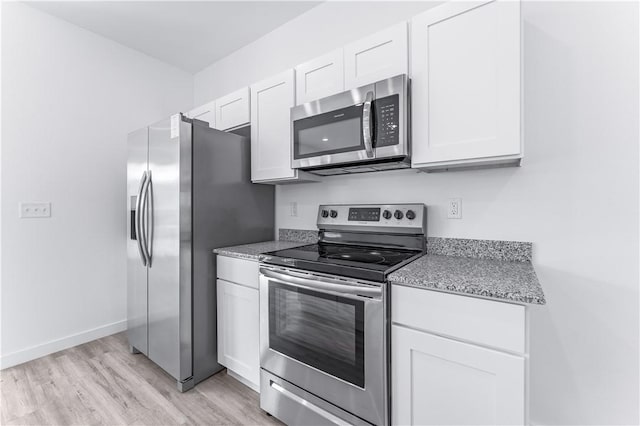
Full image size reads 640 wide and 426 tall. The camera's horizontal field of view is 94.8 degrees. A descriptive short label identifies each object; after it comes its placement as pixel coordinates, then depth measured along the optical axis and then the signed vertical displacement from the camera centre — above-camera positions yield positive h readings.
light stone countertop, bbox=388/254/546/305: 1.03 -0.27
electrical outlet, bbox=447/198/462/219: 1.72 +0.02
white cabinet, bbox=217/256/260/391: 1.87 -0.73
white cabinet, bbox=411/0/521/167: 1.27 +0.61
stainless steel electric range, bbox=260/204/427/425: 1.31 -0.56
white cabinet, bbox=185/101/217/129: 2.71 +0.96
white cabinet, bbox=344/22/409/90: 1.56 +0.87
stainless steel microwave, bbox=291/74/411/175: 1.53 +0.47
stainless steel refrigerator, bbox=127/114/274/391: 1.94 -0.12
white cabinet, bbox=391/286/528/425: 1.04 -0.58
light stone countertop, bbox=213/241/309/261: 1.89 -0.26
